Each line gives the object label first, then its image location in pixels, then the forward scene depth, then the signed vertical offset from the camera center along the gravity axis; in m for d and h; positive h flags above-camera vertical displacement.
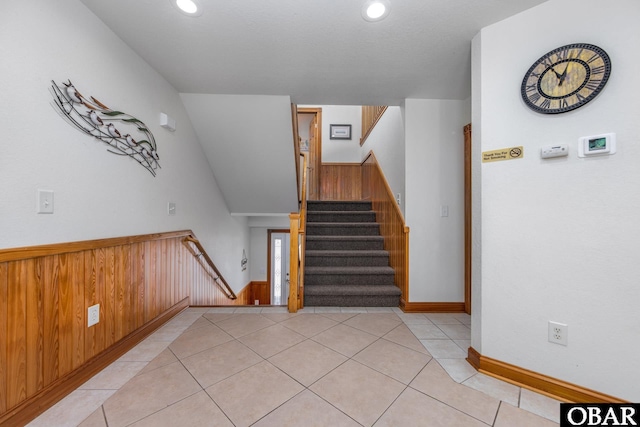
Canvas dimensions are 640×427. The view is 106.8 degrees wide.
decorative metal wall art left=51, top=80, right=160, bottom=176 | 1.32 +0.60
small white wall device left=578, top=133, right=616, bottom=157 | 1.17 +0.36
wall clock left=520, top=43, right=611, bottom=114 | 1.21 +0.75
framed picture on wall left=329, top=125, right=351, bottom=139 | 5.46 +1.94
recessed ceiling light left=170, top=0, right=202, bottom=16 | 1.34 +1.21
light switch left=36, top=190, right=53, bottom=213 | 1.18 +0.07
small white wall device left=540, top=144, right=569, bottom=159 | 1.28 +0.36
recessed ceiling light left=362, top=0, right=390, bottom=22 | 1.33 +1.19
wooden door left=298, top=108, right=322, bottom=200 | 5.41 +1.34
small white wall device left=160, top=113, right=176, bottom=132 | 2.13 +0.87
